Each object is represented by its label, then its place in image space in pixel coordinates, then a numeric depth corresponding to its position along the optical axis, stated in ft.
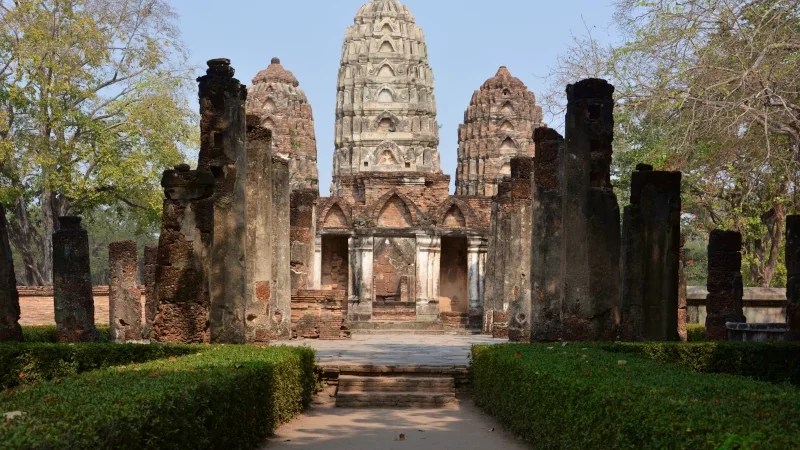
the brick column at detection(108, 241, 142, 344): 77.71
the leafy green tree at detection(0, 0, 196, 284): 106.32
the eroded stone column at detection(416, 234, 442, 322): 114.11
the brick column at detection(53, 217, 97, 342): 56.18
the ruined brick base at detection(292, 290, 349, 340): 80.23
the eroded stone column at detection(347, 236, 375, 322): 113.39
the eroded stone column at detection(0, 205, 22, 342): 44.88
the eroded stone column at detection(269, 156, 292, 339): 68.85
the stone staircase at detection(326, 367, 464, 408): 46.65
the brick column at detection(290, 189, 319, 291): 83.87
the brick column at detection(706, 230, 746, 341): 66.13
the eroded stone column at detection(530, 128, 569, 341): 53.01
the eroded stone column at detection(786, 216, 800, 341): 53.57
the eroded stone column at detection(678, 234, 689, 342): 70.13
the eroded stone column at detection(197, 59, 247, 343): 50.14
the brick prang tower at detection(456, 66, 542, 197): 175.01
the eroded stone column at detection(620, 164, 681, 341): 47.47
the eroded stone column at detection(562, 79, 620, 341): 48.11
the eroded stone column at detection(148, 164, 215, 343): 42.27
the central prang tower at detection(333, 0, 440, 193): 184.44
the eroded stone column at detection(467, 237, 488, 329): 113.29
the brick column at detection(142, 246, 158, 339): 75.24
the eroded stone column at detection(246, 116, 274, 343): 57.31
